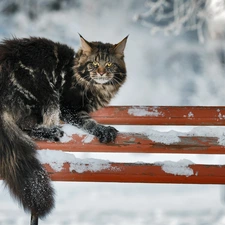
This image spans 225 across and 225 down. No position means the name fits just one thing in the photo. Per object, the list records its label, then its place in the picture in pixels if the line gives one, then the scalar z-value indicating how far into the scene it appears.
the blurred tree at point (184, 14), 7.25
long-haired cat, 4.35
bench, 4.43
